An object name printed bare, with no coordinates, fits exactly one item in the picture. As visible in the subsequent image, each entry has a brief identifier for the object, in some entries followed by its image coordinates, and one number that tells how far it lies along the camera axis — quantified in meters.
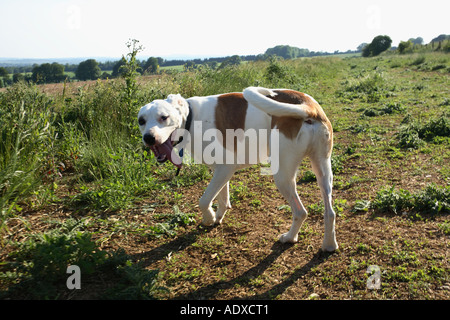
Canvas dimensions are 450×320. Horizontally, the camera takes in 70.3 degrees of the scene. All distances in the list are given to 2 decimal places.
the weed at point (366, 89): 12.03
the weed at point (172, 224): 3.81
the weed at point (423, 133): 6.25
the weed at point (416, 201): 3.78
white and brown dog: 3.09
